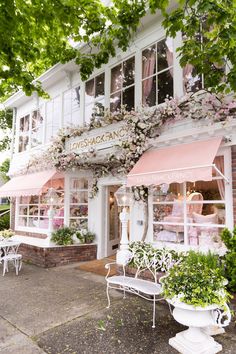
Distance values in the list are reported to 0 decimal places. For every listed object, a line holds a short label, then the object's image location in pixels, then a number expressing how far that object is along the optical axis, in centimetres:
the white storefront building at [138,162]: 663
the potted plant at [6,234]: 962
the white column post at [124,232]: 674
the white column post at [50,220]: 1053
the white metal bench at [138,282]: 516
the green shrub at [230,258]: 507
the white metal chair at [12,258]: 873
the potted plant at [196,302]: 393
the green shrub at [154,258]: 588
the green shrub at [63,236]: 1017
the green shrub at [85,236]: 1051
